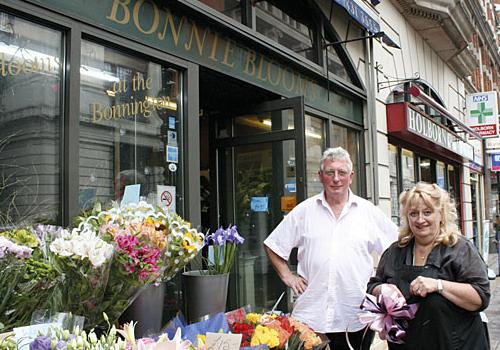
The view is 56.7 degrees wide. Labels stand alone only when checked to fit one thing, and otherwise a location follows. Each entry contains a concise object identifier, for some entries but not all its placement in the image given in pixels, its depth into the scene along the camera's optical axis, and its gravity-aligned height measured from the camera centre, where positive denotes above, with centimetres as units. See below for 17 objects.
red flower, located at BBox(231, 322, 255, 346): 182 -48
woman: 215 -34
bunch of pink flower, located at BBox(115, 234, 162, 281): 171 -16
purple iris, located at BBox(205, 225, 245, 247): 242 -14
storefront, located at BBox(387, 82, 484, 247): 750 +118
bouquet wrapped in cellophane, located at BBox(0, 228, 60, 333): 163 -24
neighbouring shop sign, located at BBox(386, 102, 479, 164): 738 +135
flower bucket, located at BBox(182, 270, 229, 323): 232 -43
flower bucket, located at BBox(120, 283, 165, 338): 210 -45
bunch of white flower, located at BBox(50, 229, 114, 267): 159 -12
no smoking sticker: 367 +13
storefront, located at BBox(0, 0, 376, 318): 279 +85
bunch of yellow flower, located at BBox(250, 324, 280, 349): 175 -48
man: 285 -28
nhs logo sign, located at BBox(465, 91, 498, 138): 1266 +262
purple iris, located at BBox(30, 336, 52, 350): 131 -37
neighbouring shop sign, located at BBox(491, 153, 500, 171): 1566 +149
